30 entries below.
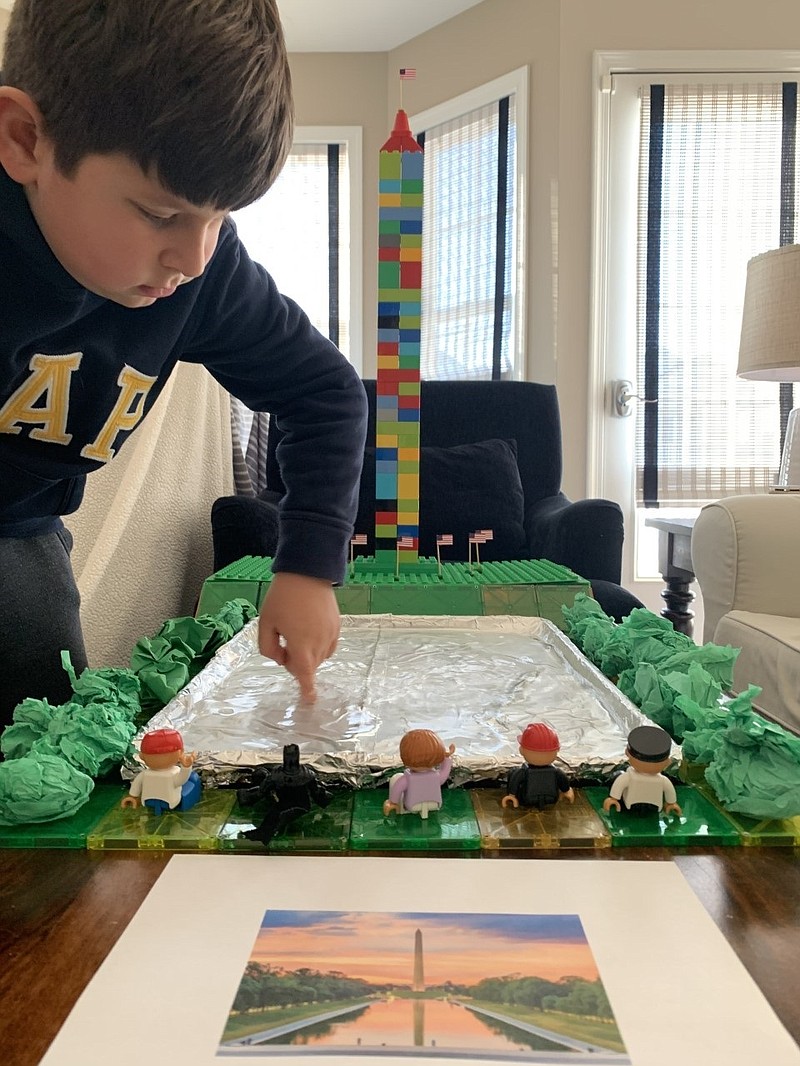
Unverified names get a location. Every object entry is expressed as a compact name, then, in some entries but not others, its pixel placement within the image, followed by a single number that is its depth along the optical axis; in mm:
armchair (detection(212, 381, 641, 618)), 1778
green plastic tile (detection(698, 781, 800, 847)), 530
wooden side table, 2221
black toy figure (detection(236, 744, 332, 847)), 529
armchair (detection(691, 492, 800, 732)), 1490
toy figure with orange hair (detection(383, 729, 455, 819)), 556
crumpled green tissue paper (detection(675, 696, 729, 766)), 616
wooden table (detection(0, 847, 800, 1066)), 374
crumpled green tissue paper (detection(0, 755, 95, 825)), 532
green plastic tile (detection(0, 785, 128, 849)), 523
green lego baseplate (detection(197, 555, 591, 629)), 1126
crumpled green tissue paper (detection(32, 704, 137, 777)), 596
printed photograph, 350
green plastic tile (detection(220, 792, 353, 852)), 523
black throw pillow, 2143
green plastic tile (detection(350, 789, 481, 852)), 525
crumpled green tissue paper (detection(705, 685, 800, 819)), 540
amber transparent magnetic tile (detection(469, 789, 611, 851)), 527
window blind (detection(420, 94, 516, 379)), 3277
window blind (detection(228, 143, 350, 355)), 3719
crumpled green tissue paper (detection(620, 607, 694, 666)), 837
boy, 477
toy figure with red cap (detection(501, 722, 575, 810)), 568
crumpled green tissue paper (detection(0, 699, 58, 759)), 629
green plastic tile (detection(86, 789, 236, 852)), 522
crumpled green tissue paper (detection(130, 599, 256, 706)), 794
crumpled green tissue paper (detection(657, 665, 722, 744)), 696
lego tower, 1343
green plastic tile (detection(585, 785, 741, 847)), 530
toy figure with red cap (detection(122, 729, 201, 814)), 556
